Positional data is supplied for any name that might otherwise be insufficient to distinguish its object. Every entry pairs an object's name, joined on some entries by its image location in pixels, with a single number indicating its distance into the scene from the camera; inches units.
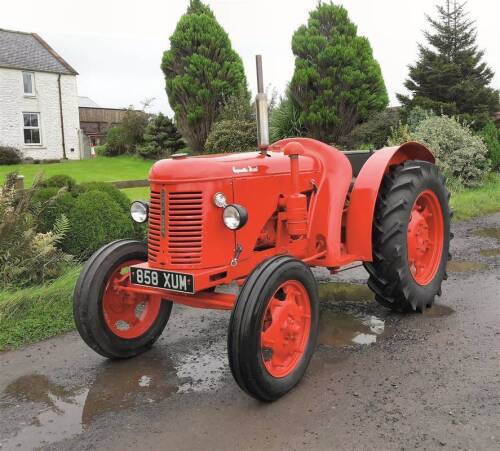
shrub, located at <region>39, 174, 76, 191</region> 265.3
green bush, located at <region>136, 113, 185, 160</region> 887.7
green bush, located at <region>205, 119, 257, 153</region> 585.6
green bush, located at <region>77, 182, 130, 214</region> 265.0
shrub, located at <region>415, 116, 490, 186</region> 474.3
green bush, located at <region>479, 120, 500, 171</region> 549.6
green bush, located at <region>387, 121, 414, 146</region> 478.2
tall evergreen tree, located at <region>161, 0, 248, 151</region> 750.5
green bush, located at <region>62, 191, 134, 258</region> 243.0
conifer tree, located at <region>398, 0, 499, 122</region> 665.6
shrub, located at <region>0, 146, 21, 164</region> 903.1
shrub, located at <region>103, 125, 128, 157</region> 1031.6
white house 1005.2
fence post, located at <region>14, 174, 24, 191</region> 236.2
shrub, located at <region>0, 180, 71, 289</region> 207.8
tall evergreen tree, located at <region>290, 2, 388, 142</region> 584.1
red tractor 134.5
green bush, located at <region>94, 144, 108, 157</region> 1073.5
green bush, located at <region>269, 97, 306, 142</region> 592.7
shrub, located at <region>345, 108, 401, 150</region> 570.3
